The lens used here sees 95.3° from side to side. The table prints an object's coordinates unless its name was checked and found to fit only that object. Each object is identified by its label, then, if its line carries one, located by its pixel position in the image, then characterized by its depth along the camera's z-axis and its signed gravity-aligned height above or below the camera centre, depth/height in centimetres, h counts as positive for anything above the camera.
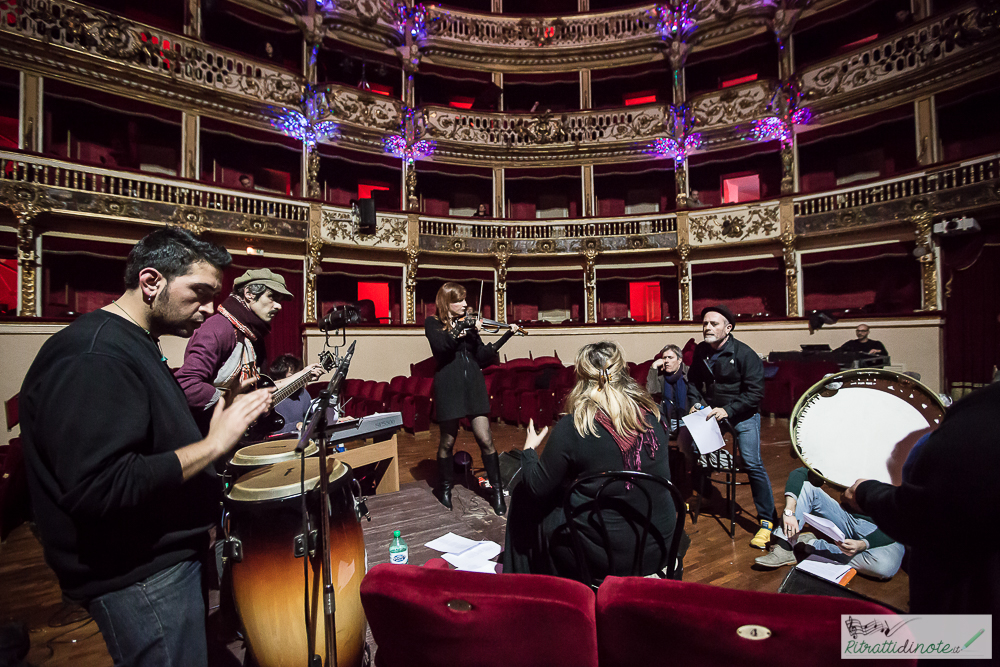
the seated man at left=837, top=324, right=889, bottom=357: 771 -6
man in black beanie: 325 -36
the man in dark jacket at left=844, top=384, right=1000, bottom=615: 105 -42
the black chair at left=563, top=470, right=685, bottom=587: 170 -65
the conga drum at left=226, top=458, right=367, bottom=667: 161 -80
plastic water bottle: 257 -115
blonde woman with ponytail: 180 -45
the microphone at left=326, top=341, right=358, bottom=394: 147 -8
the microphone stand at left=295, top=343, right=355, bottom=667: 143 -56
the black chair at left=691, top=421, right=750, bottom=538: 334 -96
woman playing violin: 356 -18
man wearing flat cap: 234 +5
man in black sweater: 104 -26
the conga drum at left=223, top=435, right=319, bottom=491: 183 -43
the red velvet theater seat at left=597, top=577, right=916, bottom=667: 86 -56
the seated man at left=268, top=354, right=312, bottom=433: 349 -46
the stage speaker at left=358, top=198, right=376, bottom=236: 1129 +337
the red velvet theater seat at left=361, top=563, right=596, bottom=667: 100 -61
